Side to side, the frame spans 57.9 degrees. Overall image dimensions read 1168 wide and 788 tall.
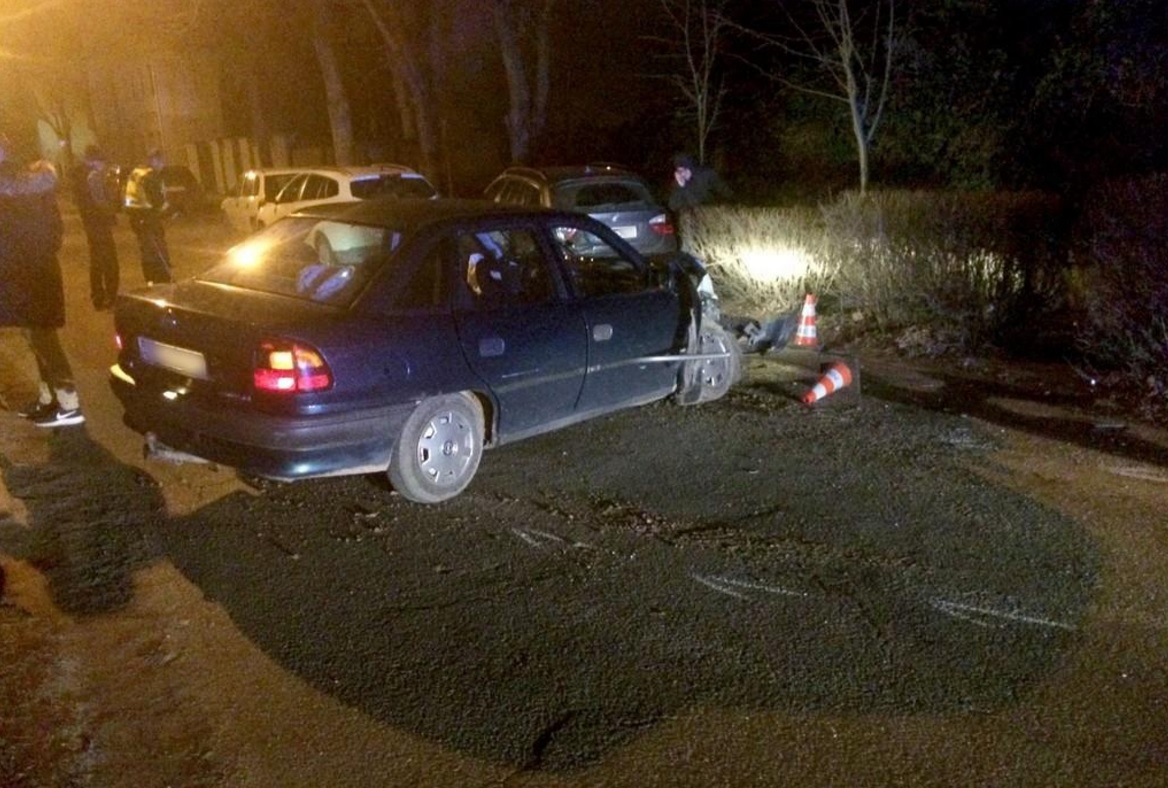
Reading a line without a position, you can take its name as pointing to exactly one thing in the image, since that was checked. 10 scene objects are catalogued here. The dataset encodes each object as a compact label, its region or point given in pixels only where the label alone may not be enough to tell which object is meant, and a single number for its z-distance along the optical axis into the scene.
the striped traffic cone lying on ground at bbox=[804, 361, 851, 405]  7.55
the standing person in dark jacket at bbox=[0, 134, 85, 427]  7.03
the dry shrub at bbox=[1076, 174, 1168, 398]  7.35
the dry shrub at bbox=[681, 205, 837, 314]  10.54
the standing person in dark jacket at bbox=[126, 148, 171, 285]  11.80
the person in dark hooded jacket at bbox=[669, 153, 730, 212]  12.27
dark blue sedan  5.02
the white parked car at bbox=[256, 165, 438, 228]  15.76
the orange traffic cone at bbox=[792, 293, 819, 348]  9.13
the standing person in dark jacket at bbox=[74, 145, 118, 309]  11.28
